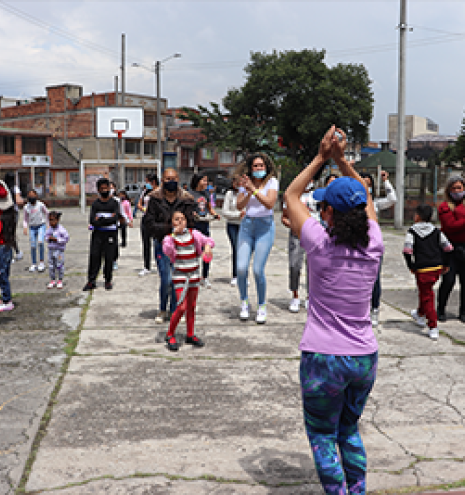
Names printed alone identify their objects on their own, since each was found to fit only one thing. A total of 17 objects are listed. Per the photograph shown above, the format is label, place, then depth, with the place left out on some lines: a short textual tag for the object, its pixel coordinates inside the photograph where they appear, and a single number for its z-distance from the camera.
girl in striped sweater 5.69
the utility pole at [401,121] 19.88
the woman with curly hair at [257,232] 6.48
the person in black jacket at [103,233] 8.90
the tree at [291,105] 44.84
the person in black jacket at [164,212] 6.73
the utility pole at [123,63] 38.71
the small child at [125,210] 12.38
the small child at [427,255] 6.35
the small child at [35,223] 10.80
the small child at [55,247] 9.07
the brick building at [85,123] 51.94
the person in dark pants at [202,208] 9.11
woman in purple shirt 2.66
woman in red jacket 6.91
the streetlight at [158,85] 38.47
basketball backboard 33.28
